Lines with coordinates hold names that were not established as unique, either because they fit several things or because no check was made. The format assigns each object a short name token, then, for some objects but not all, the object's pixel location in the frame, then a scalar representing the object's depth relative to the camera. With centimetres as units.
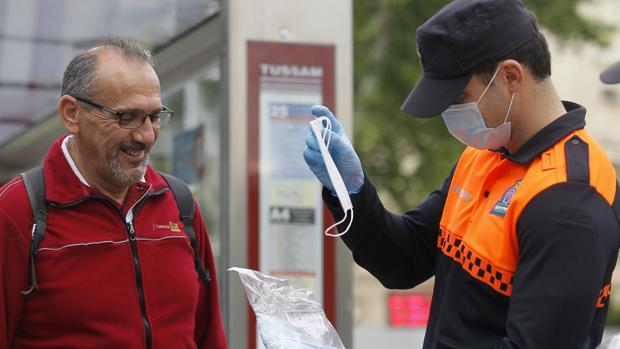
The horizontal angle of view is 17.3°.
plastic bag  514
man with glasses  536
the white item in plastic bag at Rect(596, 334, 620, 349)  484
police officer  456
